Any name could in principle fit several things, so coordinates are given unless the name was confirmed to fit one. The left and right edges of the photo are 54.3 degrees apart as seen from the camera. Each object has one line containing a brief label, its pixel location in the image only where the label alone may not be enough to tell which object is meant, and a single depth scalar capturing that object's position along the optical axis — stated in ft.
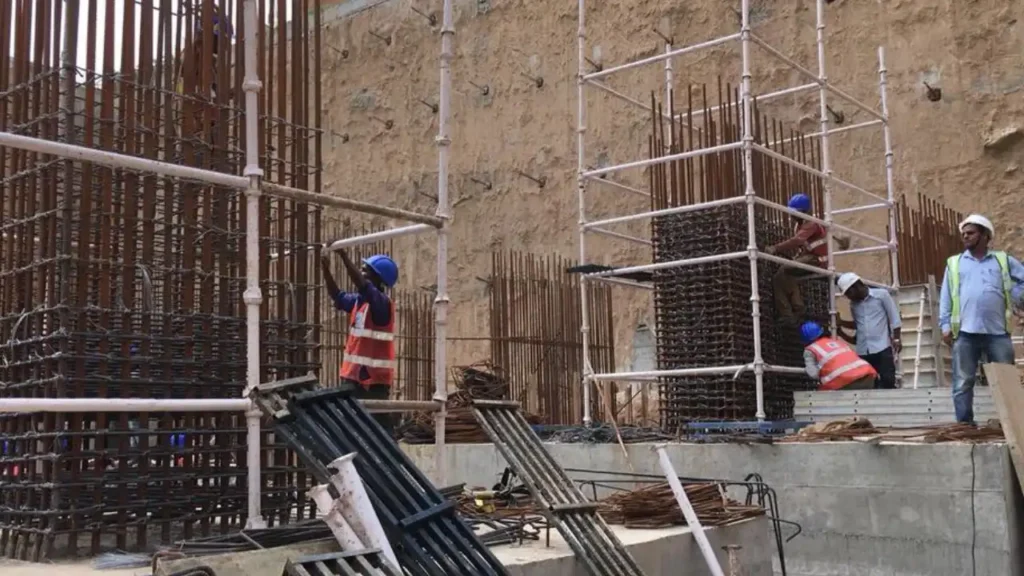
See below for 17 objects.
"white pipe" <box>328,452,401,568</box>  12.81
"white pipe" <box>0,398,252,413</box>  12.23
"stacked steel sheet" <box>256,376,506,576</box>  13.24
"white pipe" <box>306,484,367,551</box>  12.96
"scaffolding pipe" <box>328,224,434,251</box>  17.44
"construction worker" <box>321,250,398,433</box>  21.80
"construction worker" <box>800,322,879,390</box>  29.45
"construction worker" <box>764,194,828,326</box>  31.30
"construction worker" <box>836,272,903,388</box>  31.30
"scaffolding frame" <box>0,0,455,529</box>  13.08
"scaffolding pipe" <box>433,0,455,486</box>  17.53
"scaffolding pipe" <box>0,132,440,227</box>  12.78
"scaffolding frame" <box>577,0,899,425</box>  27.78
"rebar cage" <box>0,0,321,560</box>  15.67
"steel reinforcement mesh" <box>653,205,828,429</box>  29.86
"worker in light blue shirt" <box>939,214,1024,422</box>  25.00
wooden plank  21.24
